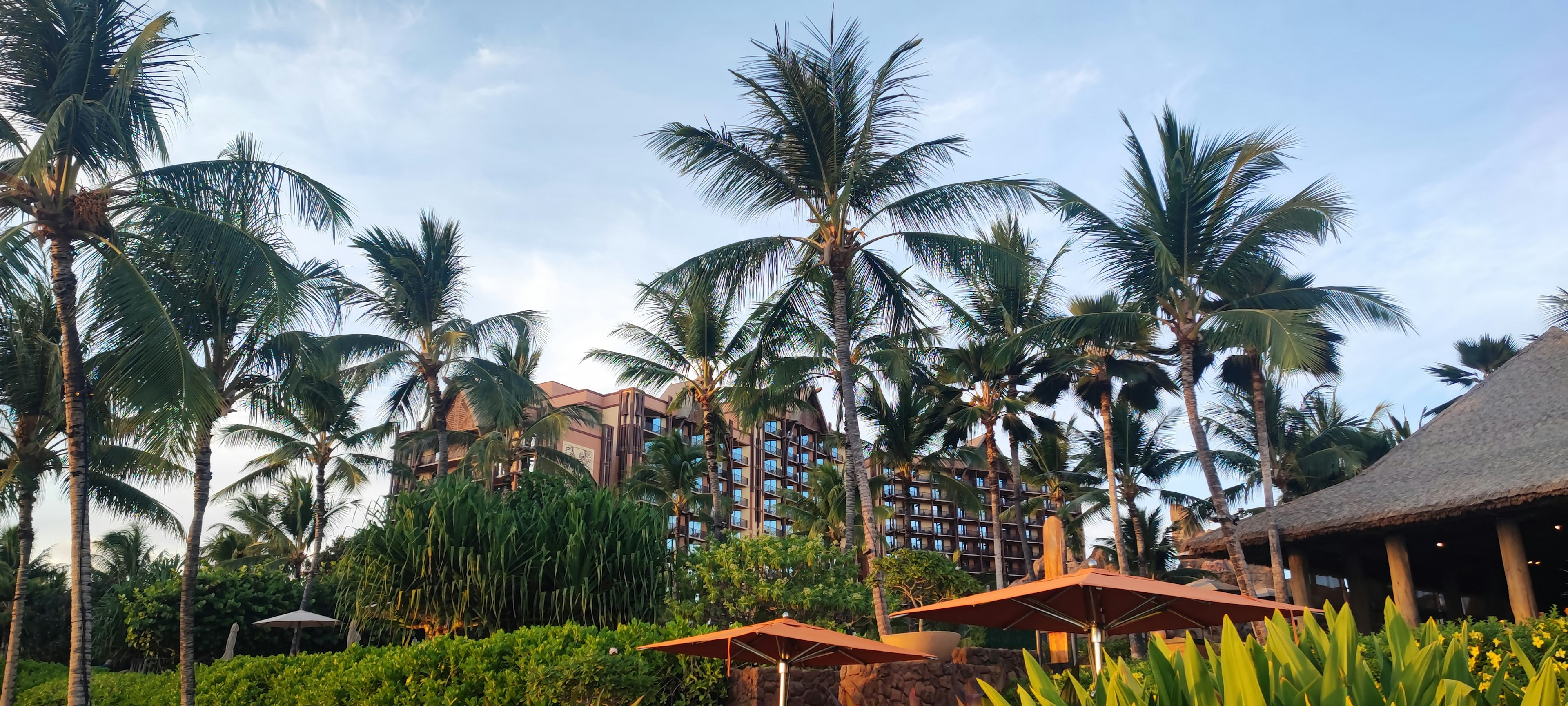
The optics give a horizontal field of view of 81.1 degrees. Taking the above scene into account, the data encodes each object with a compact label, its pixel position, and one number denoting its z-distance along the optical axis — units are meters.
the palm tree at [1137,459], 29.77
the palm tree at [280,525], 37.22
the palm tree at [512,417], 20.81
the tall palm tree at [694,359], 23.94
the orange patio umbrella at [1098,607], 7.12
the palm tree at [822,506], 27.62
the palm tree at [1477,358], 30.73
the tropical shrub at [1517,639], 7.19
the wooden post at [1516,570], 12.11
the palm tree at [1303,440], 28.69
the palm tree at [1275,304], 16.66
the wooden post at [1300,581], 15.25
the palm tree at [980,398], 25.22
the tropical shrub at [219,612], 19.81
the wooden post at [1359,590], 15.46
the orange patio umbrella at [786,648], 8.13
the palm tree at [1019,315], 24.42
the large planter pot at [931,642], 10.84
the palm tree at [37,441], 16.56
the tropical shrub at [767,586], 14.18
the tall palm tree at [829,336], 15.66
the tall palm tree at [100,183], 9.95
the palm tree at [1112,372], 22.83
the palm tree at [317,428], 15.99
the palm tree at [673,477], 29.08
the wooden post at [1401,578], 13.64
